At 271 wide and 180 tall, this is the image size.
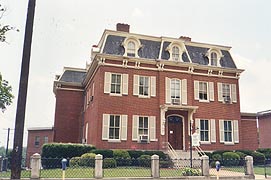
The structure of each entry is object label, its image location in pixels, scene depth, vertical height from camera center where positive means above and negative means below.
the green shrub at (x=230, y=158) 22.94 -1.12
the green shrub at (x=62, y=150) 21.97 -0.64
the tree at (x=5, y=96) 26.48 +4.05
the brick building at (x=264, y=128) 34.56 +1.87
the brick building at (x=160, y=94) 24.45 +4.13
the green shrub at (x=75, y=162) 19.29 -1.34
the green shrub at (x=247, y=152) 25.84 -0.68
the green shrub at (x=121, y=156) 21.58 -1.01
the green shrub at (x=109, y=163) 20.36 -1.41
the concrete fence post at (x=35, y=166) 14.13 -1.18
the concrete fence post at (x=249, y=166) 16.78 -1.21
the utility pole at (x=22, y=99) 9.41 +1.31
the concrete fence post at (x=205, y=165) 16.44 -1.17
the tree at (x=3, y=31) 12.09 +4.32
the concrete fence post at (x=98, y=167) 14.77 -1.22
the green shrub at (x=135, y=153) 23.10 -0.82
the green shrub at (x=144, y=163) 20.78 -1.41
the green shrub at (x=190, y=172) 16.31 -1.54
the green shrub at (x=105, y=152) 22.01 -0.74
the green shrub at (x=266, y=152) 27.01 -0.69
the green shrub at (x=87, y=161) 19.64 -1.29
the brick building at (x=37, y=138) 40.97 +0.37
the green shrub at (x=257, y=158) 25.69 -1.16
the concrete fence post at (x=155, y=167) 15.31 -1.22
